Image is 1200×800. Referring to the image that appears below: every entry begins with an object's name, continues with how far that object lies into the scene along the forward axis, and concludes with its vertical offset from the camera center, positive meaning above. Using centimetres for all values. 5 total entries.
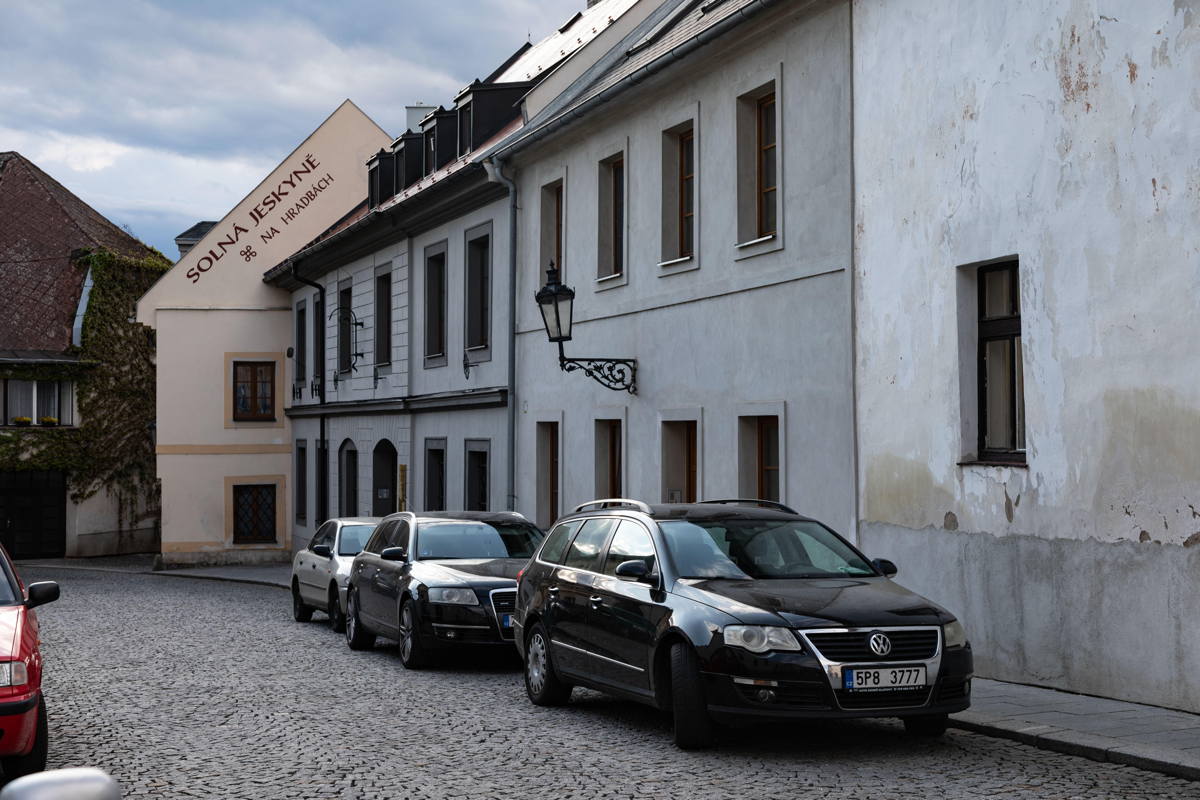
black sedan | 1390 -144
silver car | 1884 -175
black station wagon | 854 -117
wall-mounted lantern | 1789 +153
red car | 777 -139
